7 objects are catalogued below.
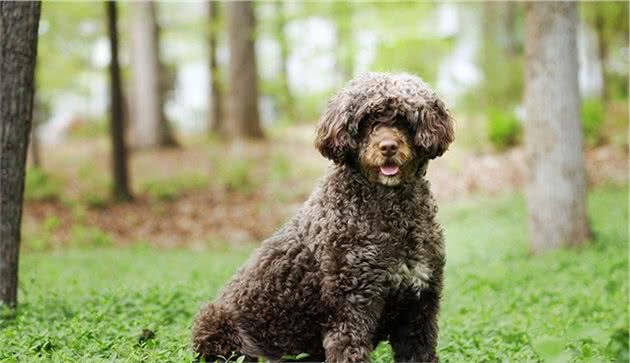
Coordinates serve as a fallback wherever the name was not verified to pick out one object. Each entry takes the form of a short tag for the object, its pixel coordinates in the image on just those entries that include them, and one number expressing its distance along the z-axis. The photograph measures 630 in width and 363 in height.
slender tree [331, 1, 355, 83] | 22.62
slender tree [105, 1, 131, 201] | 17.45
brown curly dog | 4.62
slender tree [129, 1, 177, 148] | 24.91
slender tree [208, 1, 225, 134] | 27.89
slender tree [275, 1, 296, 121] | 23.66
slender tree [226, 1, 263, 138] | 22.66
